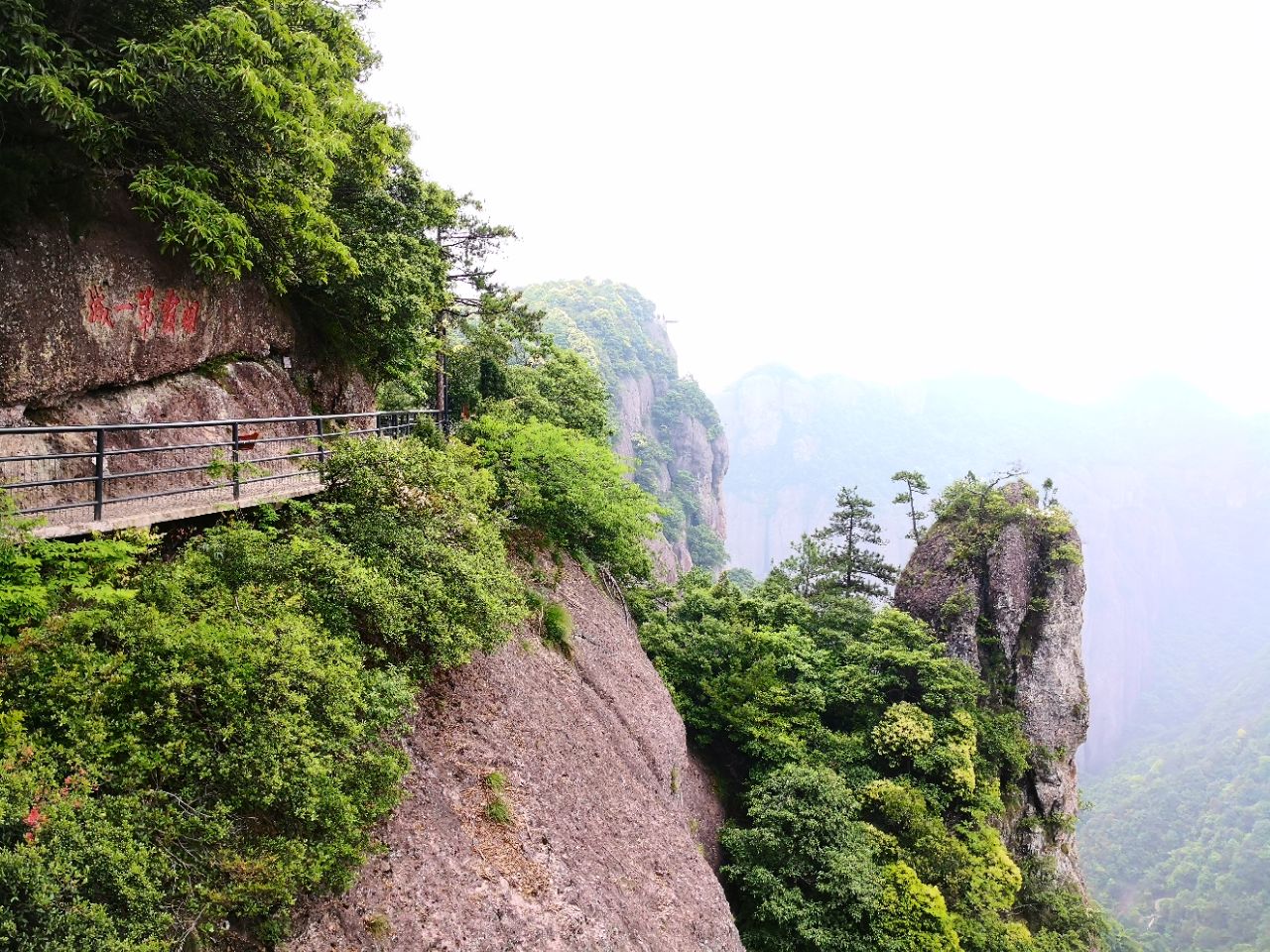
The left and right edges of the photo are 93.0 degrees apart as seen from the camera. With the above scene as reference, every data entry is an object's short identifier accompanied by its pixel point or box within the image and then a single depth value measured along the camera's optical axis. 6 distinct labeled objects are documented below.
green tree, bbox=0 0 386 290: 5.85
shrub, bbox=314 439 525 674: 6.34
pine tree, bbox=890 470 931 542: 25.48
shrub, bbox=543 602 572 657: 10.34
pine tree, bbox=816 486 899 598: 26.13
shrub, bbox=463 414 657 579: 12.14
